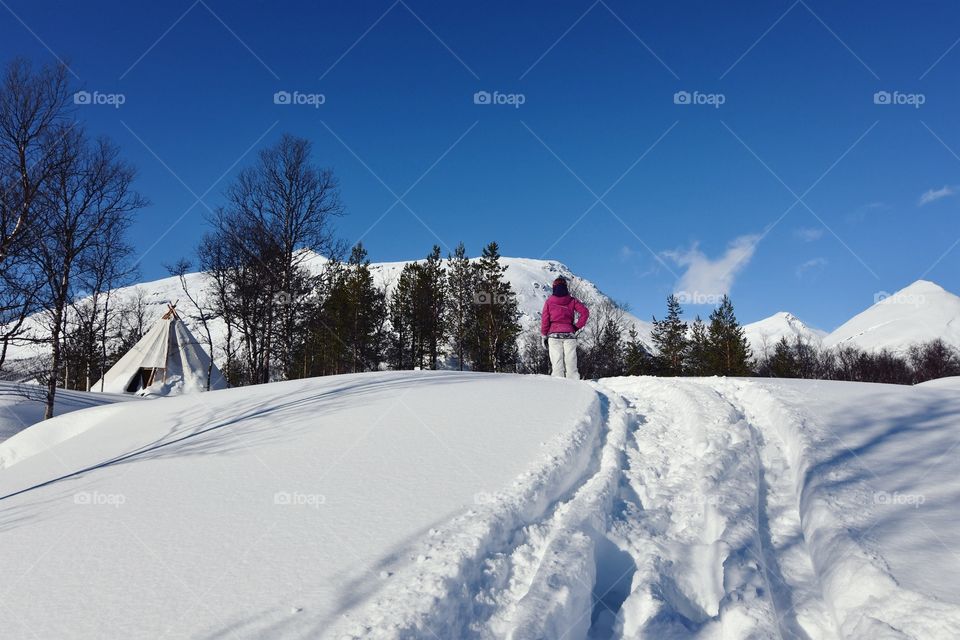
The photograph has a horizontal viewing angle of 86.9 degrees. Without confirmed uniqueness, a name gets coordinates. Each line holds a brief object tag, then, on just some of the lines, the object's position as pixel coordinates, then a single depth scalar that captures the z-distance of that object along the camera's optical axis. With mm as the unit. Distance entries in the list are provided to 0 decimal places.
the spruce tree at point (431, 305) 32625
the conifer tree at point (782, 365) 43438
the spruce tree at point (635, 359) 37125
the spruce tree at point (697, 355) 38125
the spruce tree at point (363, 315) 31594
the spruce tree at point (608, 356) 39322
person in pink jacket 10992
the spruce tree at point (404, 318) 33500
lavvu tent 26172
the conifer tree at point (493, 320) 30141
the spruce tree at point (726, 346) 36812
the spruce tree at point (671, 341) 38688
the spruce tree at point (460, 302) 31406
